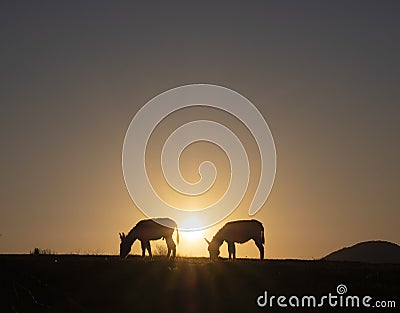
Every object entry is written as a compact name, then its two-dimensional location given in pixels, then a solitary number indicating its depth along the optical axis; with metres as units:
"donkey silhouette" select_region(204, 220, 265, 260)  49.78
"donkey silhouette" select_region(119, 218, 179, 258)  46.53
